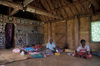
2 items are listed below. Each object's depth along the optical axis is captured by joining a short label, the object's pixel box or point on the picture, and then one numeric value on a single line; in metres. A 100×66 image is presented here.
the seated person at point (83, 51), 4.04
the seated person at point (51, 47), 5.21
